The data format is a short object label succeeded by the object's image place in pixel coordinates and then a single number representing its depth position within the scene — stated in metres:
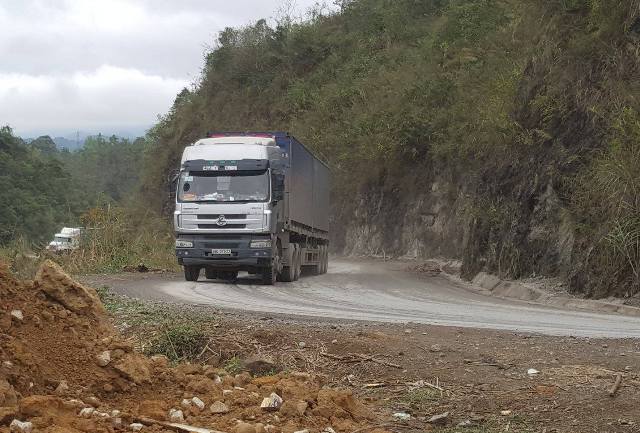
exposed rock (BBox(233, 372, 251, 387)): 6.22
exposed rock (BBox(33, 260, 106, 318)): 6.89
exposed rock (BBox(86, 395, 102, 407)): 5.37
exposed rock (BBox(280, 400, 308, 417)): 5.54
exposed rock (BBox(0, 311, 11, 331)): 5.88
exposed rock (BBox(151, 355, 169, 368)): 6.34
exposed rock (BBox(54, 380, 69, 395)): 5.52
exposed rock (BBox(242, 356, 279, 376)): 7.27
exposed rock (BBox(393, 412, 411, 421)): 5.92
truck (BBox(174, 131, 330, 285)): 18.61
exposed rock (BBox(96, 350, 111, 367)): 6.05
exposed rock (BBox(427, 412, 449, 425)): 5.82
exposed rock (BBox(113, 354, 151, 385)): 5.97
